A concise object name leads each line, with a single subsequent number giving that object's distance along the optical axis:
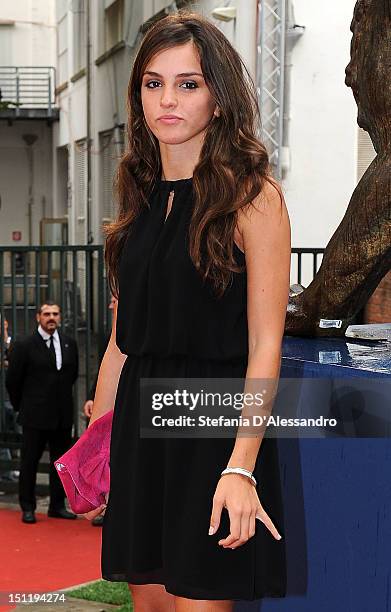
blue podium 2.51
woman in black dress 2.05
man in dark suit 7.56
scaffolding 11.04
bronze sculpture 3.12
